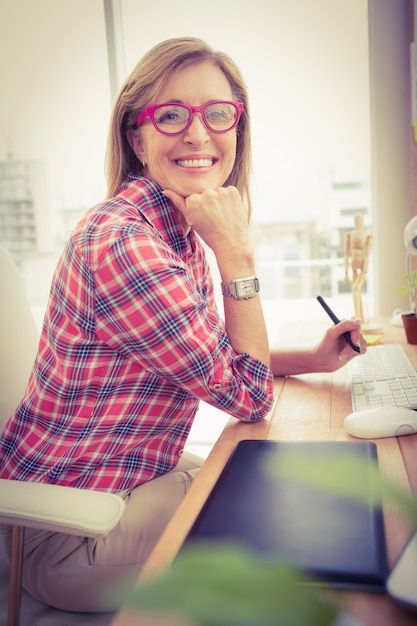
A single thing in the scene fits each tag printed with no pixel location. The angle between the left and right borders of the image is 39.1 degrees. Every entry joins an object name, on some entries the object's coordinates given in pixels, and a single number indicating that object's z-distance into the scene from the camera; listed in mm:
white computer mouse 889
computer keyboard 1064
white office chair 731
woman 933
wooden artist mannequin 1869
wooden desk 482
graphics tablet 525
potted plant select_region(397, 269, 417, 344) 1558
